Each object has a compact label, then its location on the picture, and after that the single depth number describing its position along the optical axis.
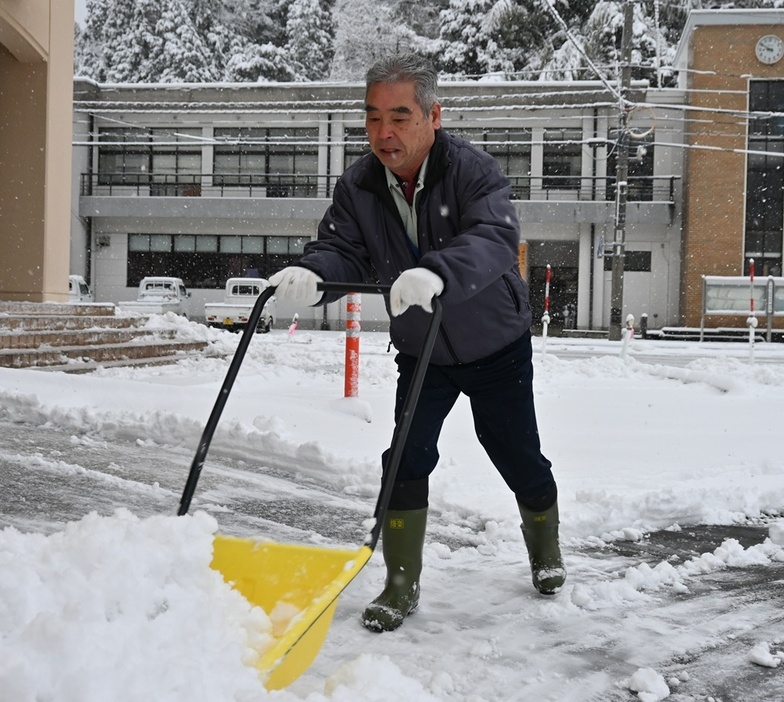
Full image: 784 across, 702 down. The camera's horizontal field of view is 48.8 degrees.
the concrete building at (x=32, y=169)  12.80
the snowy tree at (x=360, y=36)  38.25
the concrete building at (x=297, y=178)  28.97
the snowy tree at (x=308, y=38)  39.06
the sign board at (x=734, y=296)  24.70
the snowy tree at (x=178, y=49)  38.62
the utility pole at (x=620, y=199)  23.31
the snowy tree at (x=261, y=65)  37.88
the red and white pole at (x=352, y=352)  7.57
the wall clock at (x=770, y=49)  27.59
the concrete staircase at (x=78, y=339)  9.53
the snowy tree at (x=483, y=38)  36.31
